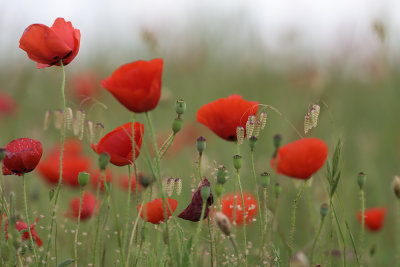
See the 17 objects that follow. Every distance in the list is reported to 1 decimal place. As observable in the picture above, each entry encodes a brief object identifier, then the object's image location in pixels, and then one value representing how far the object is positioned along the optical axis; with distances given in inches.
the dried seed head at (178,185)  106.1
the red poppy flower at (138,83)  103.2
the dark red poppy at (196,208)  105.9
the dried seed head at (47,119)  109.3
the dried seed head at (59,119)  108.8
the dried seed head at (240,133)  105.6
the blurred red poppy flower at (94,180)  122.0
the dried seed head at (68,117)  107.0
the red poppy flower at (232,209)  110.0
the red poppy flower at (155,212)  106.3
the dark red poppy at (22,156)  106.0
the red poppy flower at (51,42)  106.5
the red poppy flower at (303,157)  104.7
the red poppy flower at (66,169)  121.6
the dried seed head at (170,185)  106.2
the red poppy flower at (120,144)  105.5
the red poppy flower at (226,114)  107.1
